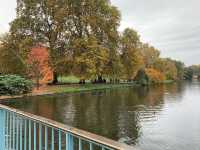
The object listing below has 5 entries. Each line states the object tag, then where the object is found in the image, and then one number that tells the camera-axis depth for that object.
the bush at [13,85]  14.40
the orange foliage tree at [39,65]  17.24
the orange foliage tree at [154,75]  29.98
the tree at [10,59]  17.87
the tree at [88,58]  18.98
